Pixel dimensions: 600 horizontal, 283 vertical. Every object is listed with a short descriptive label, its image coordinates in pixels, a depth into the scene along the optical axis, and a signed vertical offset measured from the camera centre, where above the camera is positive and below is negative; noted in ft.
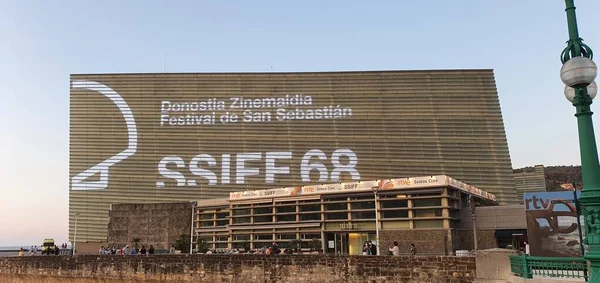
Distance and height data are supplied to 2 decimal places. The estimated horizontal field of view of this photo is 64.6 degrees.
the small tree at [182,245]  177.47 -8.46
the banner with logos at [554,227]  74.69 -2.39
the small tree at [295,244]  167.98 -9.02
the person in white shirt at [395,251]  89.91 -6.58
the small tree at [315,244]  168.82 -9.07
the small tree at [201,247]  166.21 -8.84
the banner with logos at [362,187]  153.58 +10.47
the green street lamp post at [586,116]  25.73 +5.31
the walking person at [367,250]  101.81 -7.10
